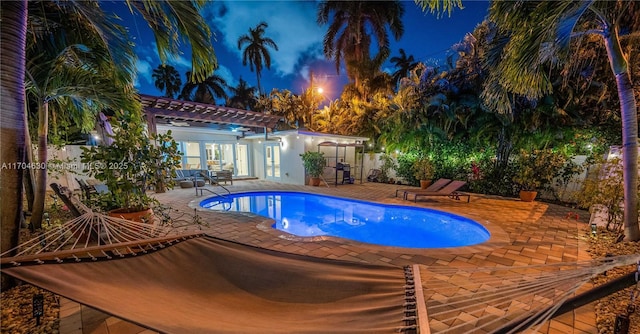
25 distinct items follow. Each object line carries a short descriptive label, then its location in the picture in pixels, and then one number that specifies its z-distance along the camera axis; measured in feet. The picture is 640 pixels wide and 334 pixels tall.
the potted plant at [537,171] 25.05
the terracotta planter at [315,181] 37.58
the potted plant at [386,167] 41.93
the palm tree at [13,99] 7.30
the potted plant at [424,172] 33.53
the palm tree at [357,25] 44.21
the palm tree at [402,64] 71.93
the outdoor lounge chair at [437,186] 27.17
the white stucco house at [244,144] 31.45
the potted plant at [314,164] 36.55
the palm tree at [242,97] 87.78
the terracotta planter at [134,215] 12.59
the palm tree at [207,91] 80.43
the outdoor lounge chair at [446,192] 25.34
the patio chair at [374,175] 43.60
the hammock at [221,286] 4.83
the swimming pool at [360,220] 18.38
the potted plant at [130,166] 12.44
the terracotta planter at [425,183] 33.42
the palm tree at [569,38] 11.53
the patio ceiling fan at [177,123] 36.85
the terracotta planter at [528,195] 25.14
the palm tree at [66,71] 12.62
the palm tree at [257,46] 74.59
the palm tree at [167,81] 83.87
